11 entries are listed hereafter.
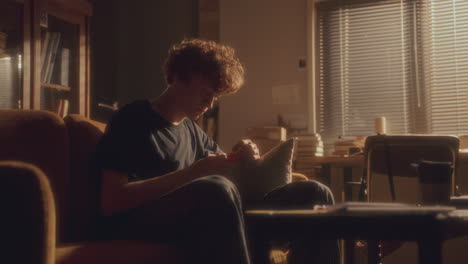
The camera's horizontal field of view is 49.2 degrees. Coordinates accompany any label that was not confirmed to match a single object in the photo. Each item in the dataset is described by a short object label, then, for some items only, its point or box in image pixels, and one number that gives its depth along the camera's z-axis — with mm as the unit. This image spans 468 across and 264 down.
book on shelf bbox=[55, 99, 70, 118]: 3210
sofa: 1098
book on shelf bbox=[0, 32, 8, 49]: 2839
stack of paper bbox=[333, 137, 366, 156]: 3115
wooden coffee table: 965
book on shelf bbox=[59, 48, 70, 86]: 3252
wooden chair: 2275
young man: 1288
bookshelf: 2873
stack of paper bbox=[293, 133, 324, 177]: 3201
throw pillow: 1778
